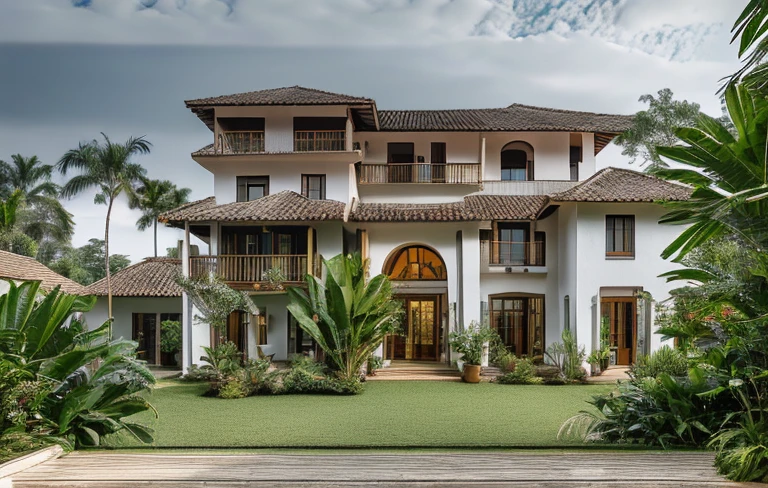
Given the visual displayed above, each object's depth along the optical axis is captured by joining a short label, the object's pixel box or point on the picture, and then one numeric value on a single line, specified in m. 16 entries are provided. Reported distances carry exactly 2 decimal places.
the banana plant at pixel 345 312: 16.09
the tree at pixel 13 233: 28.48
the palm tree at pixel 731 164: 6.35
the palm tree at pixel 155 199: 32.78
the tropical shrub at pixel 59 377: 6.87
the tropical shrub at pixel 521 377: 17.39
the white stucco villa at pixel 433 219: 18.50
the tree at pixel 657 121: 27.66
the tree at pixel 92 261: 42.72
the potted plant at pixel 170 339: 21.17
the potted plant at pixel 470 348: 17.58
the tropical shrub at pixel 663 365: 12.23
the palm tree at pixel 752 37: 6.01
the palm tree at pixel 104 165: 26.77
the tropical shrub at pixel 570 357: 17.59
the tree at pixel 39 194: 37.09
